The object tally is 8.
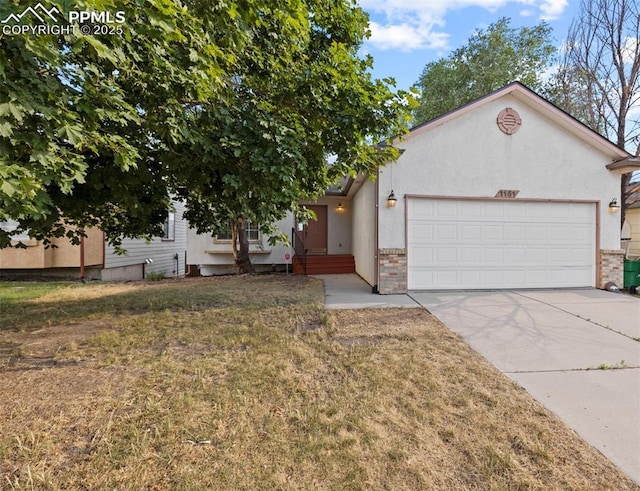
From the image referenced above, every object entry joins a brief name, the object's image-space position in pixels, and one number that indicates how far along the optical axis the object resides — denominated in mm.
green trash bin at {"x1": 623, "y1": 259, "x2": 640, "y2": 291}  8188
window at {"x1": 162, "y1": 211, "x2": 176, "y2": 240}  15221
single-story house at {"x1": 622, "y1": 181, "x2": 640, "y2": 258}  14797
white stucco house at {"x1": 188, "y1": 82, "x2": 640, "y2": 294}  7504
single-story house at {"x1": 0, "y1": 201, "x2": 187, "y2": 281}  9680
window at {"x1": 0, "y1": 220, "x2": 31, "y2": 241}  9450
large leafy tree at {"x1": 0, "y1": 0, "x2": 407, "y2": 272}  2285
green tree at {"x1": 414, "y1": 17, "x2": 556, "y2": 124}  15703
